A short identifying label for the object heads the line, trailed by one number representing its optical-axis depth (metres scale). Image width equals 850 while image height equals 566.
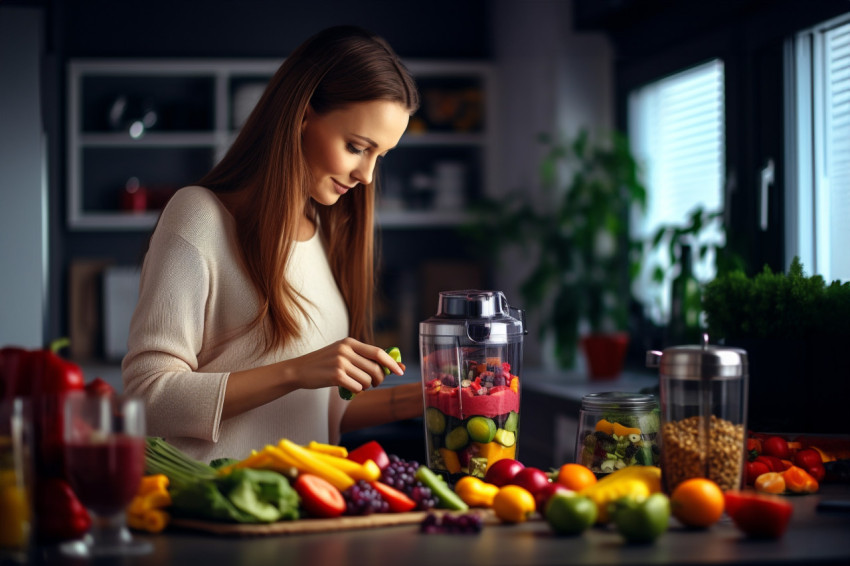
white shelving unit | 4.53
